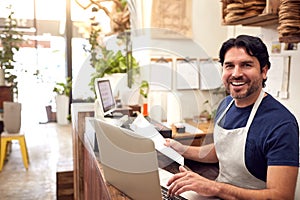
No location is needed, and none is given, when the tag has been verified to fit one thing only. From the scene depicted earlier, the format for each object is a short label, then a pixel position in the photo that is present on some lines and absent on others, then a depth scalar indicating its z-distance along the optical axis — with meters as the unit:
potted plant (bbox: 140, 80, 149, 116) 2.63
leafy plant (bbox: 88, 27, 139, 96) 2.93
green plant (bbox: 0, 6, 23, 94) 3.89
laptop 0.89
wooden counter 1.13
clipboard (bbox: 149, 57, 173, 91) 3.04
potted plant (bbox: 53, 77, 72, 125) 6.19
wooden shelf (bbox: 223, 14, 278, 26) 1.80
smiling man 1.09
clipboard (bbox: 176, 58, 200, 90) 3.08
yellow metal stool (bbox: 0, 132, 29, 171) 3.78
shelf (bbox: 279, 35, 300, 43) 1.59
